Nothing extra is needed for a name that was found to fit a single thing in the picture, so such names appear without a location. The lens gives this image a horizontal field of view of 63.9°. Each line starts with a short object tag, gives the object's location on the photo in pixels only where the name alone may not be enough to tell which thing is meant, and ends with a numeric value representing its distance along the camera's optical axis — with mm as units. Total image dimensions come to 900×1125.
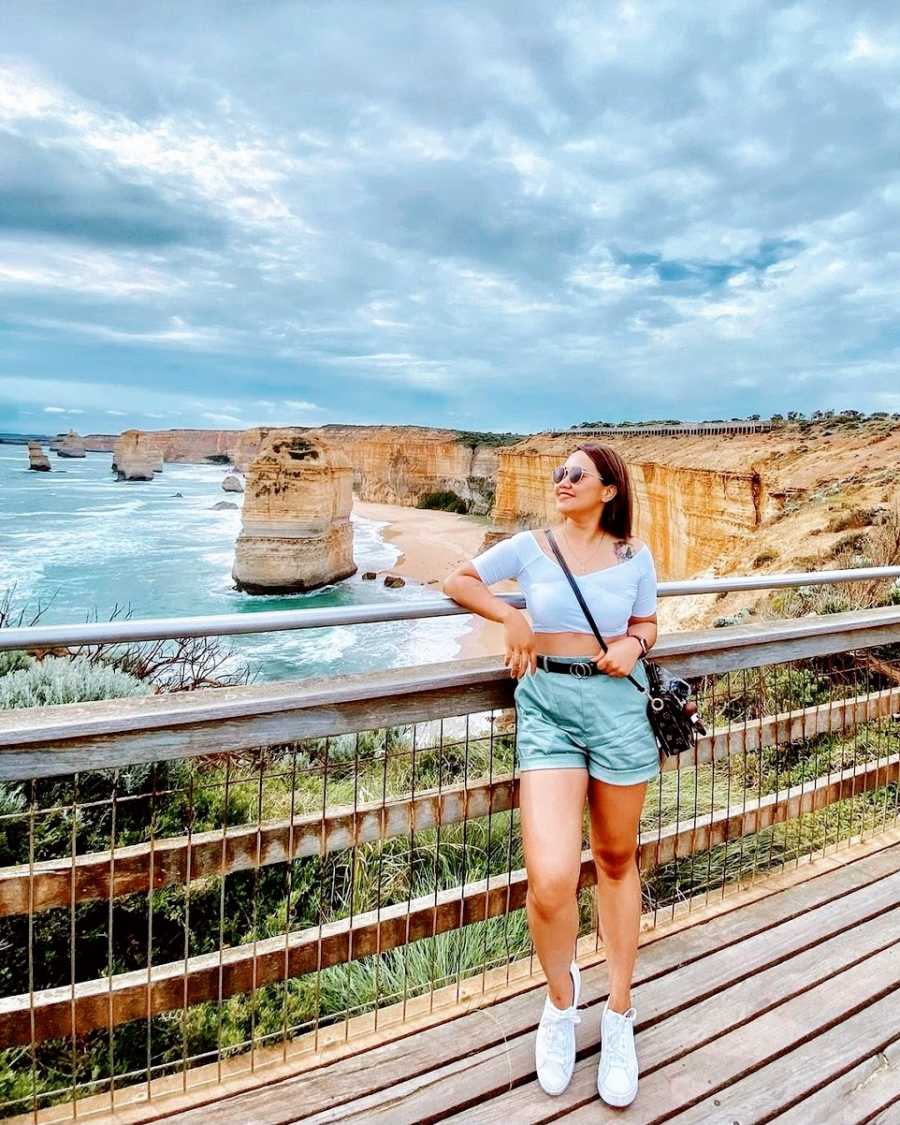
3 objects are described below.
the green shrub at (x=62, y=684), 3457
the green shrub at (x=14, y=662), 4246
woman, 1715
